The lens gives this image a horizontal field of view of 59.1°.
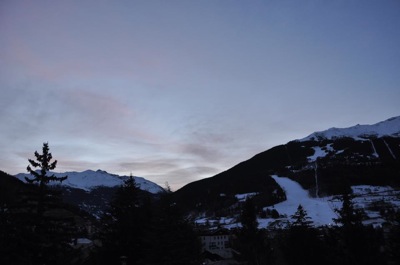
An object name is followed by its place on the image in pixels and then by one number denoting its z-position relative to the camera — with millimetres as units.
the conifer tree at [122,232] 27047
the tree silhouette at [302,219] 42081
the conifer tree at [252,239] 49781
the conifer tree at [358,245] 22461
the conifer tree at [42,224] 21172
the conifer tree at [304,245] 39219
